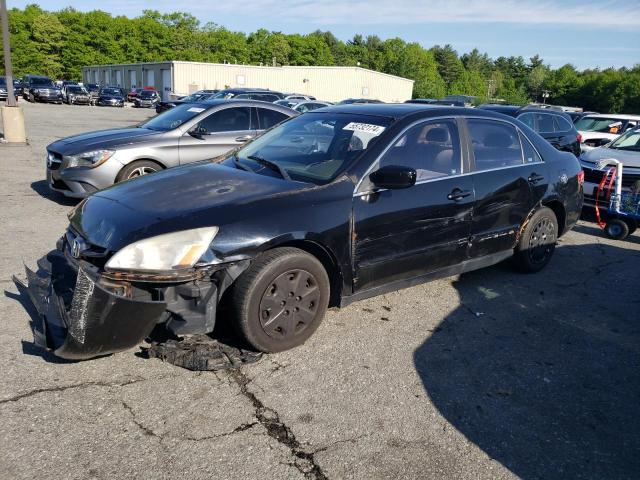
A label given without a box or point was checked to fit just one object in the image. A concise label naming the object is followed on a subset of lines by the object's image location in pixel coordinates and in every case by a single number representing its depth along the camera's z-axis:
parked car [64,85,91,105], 41.31
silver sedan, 7.30
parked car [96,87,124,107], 42.53
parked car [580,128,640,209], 8.10
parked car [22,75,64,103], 39.16
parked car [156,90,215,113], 23.41
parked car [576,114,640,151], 14.46
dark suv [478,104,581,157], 11.55
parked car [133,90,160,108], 43.66
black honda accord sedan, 3.22
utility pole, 13.73
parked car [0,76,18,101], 34.69
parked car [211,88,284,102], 19.77
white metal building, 52.19
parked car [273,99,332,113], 19.80
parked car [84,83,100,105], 43.98
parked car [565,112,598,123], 16.40
